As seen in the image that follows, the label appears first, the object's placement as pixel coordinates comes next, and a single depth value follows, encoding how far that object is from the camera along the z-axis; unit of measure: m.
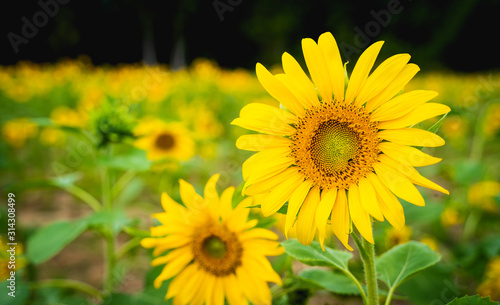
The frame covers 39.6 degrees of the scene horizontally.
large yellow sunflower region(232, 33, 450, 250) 0.52
